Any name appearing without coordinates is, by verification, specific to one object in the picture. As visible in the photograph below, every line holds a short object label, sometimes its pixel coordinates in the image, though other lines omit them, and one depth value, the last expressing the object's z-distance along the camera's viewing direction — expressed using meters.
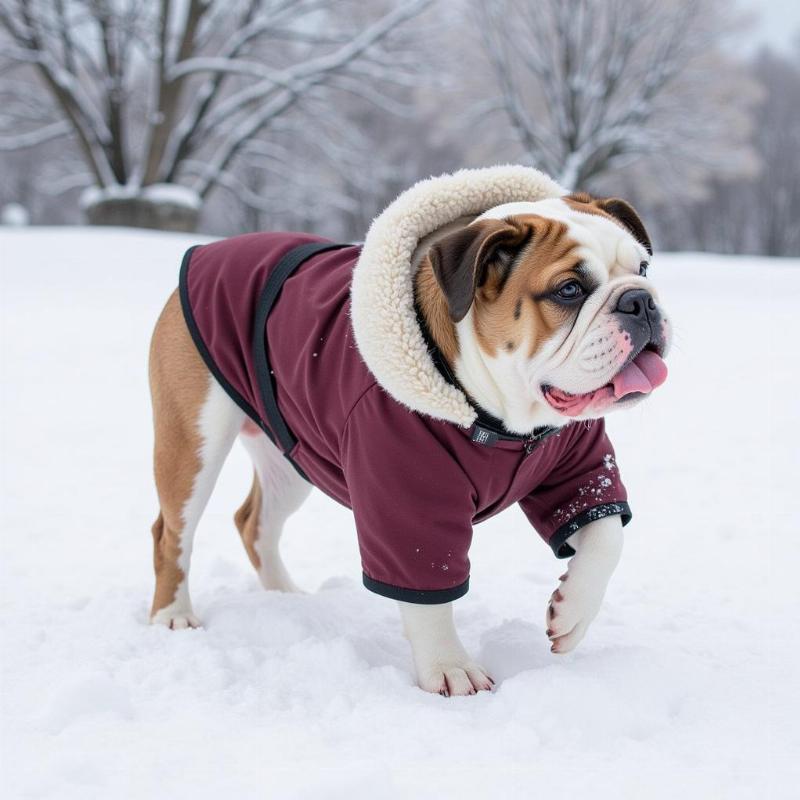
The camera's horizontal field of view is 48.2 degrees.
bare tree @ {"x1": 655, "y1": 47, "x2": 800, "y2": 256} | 35.53
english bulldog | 2.32
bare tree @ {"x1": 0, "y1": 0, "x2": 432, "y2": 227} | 16.33
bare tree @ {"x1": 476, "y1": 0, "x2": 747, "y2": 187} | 21.66
